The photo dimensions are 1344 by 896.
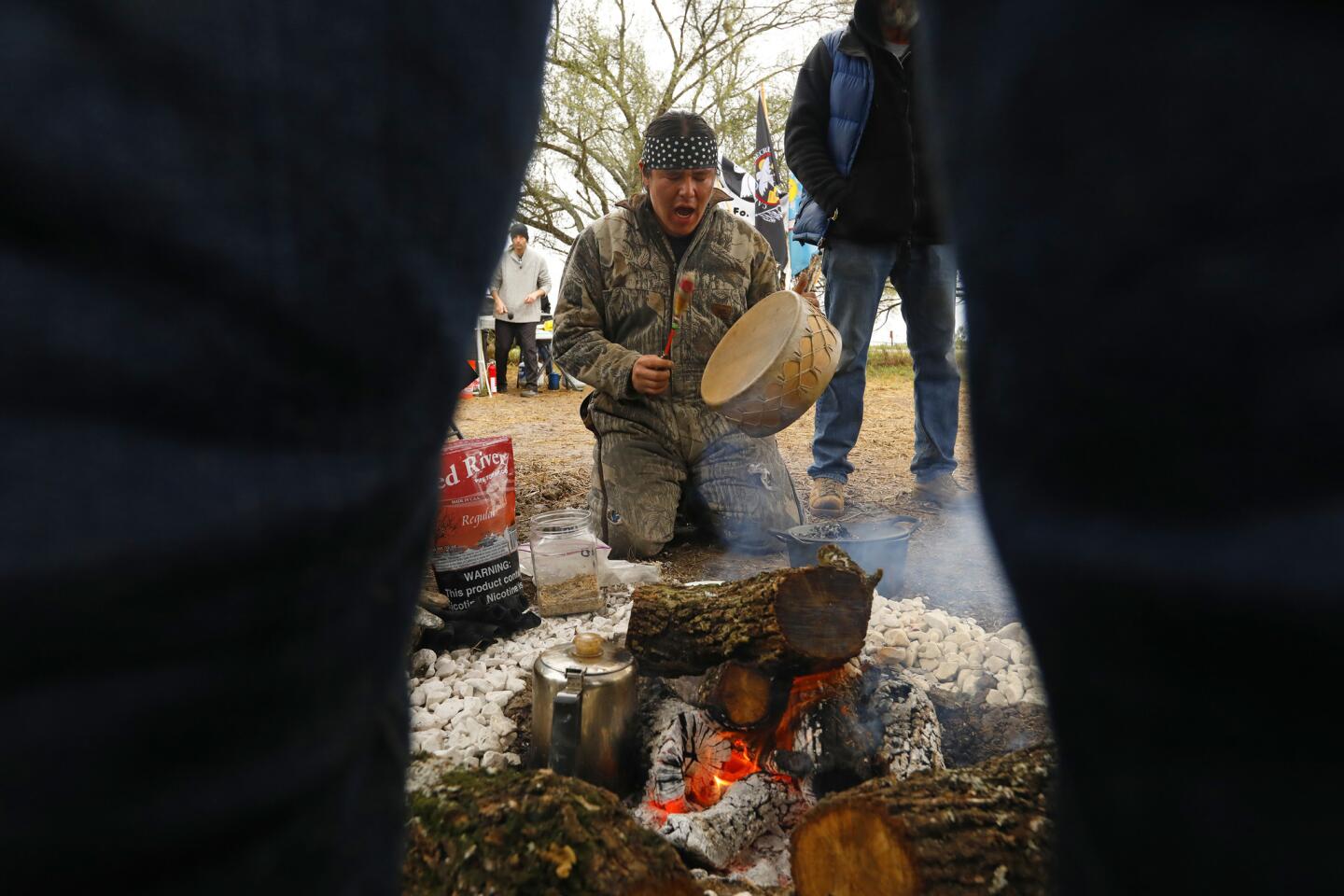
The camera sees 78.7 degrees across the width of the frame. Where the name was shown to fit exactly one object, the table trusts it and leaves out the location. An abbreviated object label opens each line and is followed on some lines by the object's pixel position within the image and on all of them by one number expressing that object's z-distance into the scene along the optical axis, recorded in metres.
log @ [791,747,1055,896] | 1.03
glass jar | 2.72
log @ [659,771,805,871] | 1.52
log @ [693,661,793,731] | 1.80
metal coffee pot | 1.69
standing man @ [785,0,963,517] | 3.79
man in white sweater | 9.70
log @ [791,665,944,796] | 1.70
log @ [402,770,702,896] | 1.01
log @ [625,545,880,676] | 1.75
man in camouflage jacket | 3.72
